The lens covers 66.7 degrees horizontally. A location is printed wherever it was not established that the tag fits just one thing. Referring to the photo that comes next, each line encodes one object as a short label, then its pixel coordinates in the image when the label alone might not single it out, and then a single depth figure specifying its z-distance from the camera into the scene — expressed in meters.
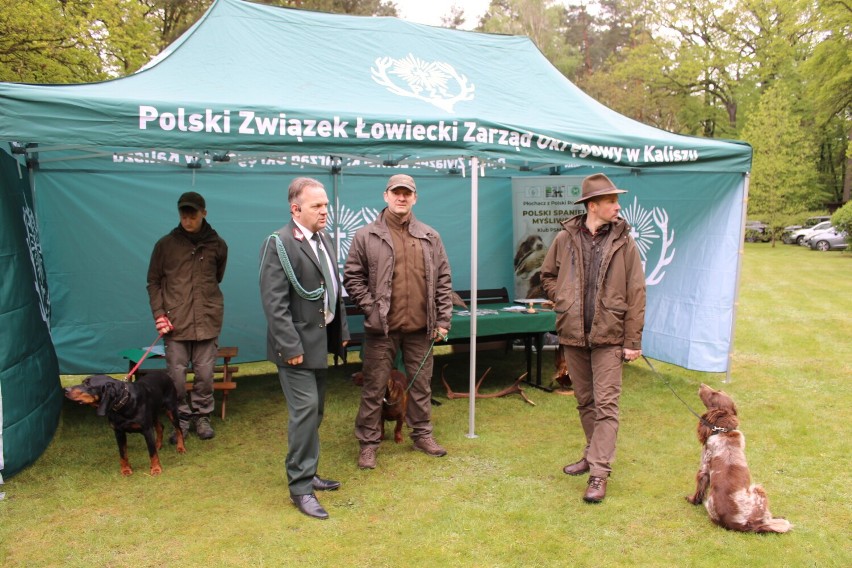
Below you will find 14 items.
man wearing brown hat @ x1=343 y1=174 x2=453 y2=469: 4.20
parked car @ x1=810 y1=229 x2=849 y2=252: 26.77
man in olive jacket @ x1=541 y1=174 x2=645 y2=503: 3.71
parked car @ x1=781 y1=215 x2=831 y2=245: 32.41
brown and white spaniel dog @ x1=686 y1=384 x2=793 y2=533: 3.27
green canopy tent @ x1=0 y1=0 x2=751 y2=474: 3.94
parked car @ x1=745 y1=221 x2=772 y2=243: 34.16
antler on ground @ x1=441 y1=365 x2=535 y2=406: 6.08
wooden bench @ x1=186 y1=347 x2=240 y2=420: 5.49
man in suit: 3.41
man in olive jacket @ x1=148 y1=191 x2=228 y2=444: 4.67
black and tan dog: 3.81
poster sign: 7.63
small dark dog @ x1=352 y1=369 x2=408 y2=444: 4.54
